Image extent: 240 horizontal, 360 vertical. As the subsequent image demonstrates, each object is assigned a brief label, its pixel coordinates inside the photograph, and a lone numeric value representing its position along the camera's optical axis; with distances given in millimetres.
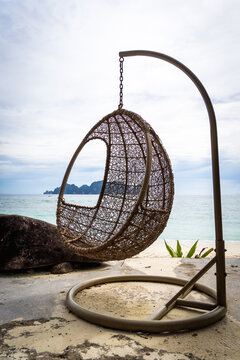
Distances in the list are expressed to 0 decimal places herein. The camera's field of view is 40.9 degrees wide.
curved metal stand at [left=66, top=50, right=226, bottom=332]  1936
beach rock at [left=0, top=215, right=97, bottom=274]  3568
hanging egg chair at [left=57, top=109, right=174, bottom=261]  2369
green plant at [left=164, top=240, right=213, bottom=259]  4656
